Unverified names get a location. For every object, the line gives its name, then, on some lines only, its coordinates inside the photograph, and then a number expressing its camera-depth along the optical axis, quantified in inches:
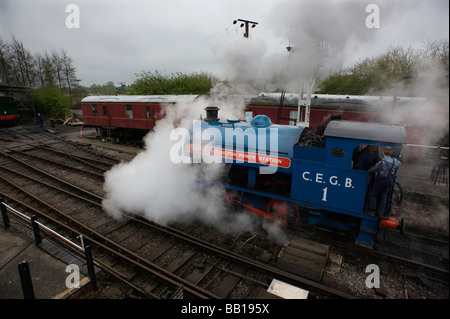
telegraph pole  348.2
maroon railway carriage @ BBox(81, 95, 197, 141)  607.8
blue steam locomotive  193.0
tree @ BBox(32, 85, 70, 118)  1132.5
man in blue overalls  179.5
